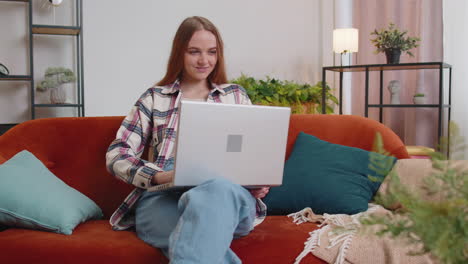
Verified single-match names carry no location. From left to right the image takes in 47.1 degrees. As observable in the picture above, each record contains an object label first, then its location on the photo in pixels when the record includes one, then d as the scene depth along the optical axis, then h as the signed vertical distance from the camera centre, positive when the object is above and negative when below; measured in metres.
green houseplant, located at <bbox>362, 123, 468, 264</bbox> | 0.57 -0.13
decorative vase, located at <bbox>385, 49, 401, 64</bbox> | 3.71 +0.26
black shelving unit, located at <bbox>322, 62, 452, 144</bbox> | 3.46 +0.16
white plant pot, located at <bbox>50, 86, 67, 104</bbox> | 3.97 -0.04
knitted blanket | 1.47 -0.44
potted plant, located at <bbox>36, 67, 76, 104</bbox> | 3.97 +0.08
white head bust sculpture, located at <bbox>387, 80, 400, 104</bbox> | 3.86 +0.01
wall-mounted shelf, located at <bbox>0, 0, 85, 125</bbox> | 3.92 +0.34
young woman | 1.37 -0.25
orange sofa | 1.85 -0.21
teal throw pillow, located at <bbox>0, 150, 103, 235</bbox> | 1.67 -0.36
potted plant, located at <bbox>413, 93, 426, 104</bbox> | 3.71 -0.04
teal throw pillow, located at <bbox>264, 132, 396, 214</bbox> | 1.85 -0.32
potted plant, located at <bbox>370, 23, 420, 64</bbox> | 3.69 +0.34
